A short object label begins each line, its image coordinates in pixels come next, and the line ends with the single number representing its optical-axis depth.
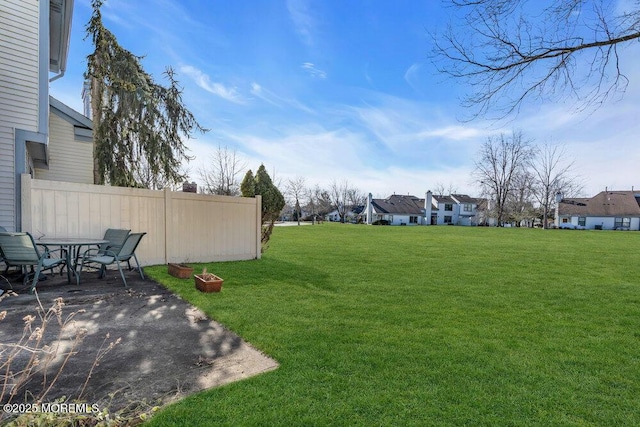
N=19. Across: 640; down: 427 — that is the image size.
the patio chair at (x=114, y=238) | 5.83
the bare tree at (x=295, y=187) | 57.28
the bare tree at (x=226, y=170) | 24.62
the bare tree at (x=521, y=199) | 45.84
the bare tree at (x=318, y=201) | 63.50
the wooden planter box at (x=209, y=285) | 5.10
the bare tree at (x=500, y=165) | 44.84
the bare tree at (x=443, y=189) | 70.50
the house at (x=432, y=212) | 61.75
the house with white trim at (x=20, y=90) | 5.99
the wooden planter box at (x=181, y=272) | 6.09
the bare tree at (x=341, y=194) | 74.50
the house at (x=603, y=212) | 47.47
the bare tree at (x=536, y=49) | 3.98
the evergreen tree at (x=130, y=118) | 10.61
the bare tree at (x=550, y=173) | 40.25
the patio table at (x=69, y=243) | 4.91
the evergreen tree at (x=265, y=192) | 9.35
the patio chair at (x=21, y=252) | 4.61
